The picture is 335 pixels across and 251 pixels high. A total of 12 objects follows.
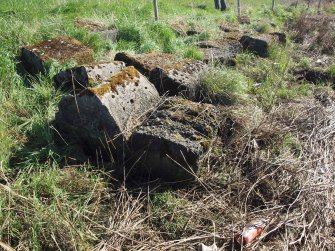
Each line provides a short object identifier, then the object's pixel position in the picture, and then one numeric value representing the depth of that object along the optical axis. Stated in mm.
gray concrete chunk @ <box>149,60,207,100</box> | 4676
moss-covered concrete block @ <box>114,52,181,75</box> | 5023
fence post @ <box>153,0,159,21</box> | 9234
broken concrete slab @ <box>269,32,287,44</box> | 9023
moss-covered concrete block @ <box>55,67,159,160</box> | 3635
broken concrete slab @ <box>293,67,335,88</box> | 6914
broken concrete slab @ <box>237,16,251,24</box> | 12351
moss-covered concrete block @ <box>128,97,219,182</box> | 3445
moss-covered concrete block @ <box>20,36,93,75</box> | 5203
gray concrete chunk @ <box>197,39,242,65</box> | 6777
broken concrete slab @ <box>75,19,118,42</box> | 7082
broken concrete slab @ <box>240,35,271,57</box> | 7828
